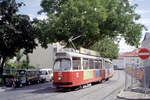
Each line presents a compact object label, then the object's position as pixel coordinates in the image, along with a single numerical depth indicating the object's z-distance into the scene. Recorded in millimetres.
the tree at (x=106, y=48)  62094
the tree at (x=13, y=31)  29391
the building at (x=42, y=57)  57388
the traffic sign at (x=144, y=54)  14766
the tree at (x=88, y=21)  27781
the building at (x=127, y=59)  122681
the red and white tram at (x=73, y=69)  19469
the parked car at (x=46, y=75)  33975
